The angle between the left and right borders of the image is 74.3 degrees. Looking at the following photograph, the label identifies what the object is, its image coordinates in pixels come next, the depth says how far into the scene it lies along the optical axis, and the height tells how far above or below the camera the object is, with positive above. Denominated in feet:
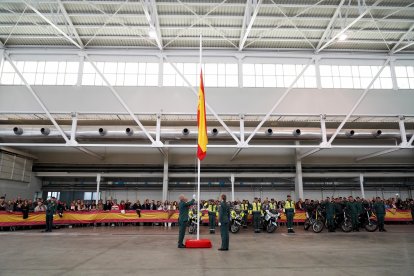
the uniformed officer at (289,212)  48.24 -3.17
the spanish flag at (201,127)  32.40 +7.92
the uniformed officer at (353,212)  49.57 -3.18
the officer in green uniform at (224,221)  28.85 -2.87
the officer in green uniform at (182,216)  30.55 -2.44
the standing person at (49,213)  48.85 -3.34
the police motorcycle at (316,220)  47.47 -4.48
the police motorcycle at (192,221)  47.35 -4.78
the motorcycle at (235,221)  48.78 -4.70
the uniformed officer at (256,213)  50.31 -3.44
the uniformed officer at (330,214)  48.65 -3.47
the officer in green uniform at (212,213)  50.05 -3.45
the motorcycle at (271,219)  49.16 -4.46
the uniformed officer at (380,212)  49.19 -3.18
